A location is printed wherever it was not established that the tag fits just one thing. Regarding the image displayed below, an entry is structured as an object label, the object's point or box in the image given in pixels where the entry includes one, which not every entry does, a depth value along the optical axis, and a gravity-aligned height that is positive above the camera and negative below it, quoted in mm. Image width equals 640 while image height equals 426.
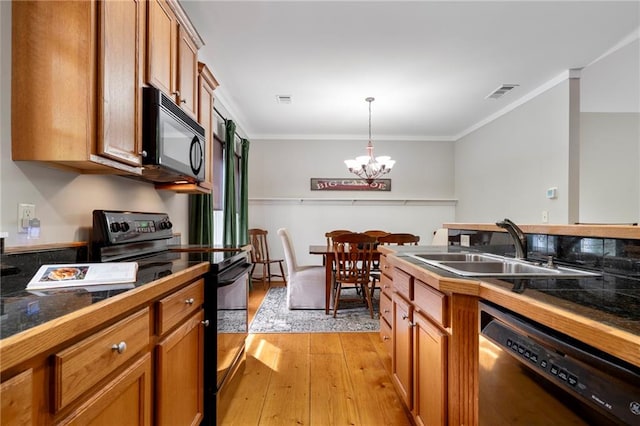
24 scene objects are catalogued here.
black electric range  1477 -333
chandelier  4012 +624
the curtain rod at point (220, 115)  3564 +1151
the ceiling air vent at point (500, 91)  3560 +1444
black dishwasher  567 -361
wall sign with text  5609 +485
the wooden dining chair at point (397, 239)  3617 -311
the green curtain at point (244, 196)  4688 +233
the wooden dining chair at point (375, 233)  4191 -284
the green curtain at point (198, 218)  2879 -69
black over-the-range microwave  1468 +364
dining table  3482 -674
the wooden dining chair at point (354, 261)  3343 -542
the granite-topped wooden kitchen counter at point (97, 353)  563 -343
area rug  3008 -1130
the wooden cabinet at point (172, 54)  1531 +869
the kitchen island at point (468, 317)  637 -287
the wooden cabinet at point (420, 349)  1181 -614
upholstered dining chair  3582 -890
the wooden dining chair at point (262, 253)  4832 -673
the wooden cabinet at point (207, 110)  2203 +747
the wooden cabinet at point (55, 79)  1096 +459
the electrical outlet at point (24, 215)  1144 -22
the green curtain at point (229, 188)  3918 +294
